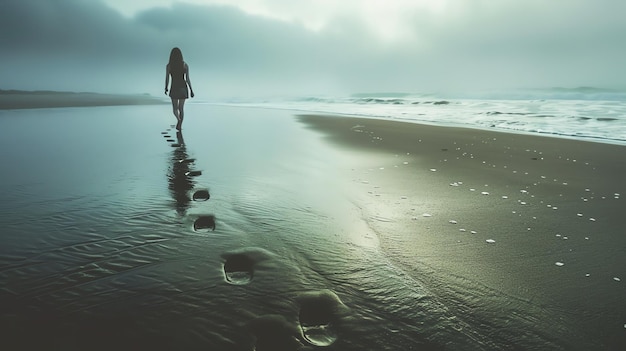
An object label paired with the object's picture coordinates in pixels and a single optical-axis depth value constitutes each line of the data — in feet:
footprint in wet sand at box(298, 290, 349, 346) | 4.90
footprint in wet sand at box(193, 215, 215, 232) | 8.86
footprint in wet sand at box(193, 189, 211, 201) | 11.57
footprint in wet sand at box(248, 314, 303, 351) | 4.63
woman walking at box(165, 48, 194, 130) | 30.86
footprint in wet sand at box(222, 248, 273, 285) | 6.41
